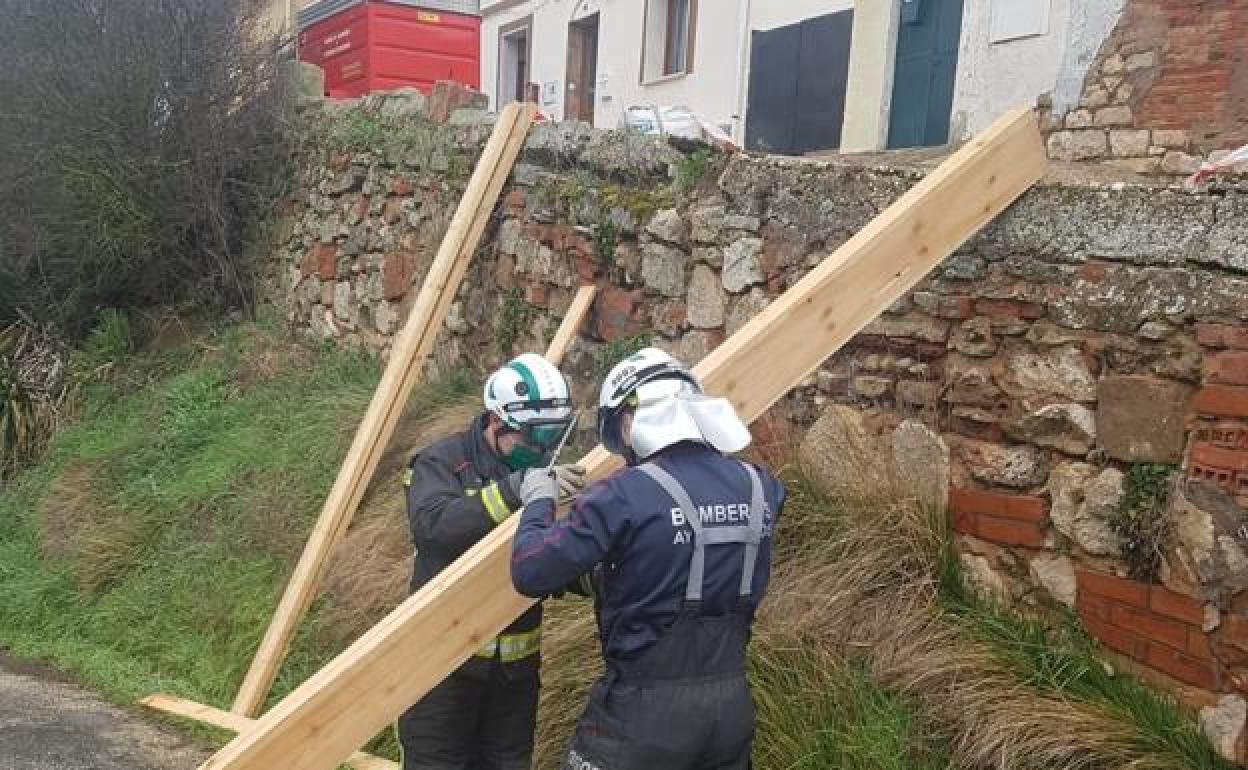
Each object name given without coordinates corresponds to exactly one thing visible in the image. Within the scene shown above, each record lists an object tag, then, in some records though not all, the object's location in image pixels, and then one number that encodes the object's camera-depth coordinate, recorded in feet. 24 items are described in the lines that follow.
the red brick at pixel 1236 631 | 10.85
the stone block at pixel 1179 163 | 24.32
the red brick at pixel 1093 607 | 12.00
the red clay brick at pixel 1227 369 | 11.09
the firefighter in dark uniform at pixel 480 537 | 11.75
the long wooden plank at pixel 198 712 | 17.06
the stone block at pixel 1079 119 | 26.91
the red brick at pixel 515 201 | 22.20
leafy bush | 30.50
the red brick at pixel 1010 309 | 12.96
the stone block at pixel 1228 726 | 10.77
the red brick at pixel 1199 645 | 11.09
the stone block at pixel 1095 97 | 26.55
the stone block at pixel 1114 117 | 25.89
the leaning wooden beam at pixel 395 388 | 18.51
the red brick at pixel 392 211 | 26.40
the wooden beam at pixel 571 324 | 19.15
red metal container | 46.98
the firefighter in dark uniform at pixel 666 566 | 9.00
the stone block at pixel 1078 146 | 26.32
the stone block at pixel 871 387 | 14.56
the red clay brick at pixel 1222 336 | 11.12
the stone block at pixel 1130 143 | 25.34
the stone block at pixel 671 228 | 17.95
